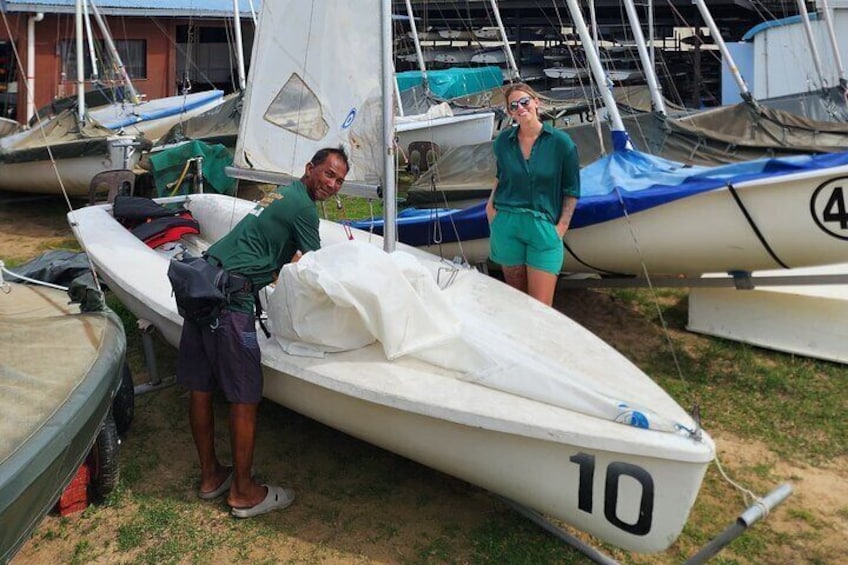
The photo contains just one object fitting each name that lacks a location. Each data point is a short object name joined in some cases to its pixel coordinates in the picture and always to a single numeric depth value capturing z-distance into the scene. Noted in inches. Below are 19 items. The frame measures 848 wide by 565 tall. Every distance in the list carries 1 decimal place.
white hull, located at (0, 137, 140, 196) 371.2
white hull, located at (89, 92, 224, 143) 471.8
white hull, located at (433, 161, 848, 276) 182.7
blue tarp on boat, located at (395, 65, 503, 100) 692.7
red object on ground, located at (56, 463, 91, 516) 133.4
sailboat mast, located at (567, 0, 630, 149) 222.1
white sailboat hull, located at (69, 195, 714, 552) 106.4
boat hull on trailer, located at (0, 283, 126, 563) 91.4
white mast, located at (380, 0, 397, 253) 157.3
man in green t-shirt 129.5
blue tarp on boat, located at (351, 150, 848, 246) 191.9
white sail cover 123.3
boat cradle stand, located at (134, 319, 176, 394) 173.8
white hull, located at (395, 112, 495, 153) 466.0
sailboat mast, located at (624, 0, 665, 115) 315.9
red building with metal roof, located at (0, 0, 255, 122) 648.4
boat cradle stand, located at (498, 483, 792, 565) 92.0
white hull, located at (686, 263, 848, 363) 200.5
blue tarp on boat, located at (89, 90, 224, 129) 477.0
